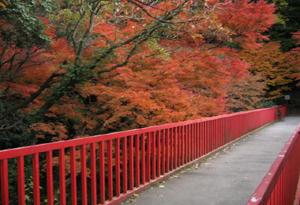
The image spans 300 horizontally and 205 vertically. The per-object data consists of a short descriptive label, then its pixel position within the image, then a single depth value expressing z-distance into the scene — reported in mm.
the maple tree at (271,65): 28859
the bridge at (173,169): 4230
